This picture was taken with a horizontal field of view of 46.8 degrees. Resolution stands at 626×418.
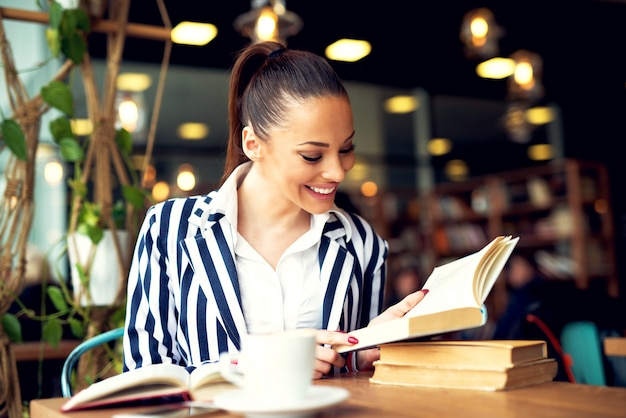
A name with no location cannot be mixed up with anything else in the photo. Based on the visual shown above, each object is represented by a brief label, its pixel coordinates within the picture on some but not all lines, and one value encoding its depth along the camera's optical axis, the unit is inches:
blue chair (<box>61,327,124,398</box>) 63.7
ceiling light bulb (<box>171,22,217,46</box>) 248.9
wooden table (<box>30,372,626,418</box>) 36.9
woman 60.7
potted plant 91.7
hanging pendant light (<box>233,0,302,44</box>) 178.9
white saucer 34.2
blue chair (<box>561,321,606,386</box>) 99.5
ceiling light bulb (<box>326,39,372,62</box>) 276.7
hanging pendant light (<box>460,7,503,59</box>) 196.2
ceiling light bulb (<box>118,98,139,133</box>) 197.5
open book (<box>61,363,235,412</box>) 41.2
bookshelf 280.4
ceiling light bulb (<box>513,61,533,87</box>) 222.1
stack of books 43.3
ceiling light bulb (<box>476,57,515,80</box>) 302.2
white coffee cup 35.6
